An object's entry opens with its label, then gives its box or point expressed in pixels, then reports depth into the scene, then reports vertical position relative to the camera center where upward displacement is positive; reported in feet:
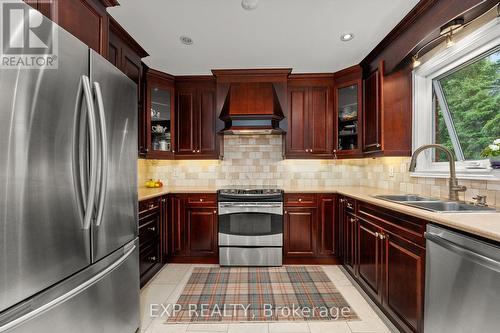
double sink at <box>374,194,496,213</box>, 5.25 -0.88
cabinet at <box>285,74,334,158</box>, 11.04 +2.47
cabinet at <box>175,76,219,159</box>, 11.26 +2.44
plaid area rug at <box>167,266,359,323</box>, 6.72 -4.01
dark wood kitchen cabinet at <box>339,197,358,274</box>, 8.39 -2.29
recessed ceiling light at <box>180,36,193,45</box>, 7.91 +4.27
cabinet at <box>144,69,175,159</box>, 10.36 +2.37
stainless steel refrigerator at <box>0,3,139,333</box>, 2.86 -0.37
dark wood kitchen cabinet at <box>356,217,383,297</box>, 6.55 -2.52
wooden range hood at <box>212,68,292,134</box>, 10.32 +3.00
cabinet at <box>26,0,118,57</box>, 4.46 +3.10
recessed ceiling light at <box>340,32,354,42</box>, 7.77 +4.29
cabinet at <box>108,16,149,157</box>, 7.38 +3.73
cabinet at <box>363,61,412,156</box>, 8.28 +1.95
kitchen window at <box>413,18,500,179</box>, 5.92 +1.91
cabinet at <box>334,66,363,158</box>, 10.11 +2.43
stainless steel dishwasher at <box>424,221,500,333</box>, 3.42 -1.83
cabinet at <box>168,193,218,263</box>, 10.11 -2.29
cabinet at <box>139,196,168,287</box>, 8.02 -2.44
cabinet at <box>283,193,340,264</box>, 9.90 -2.42
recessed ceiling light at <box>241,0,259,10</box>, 6.15 +4.22
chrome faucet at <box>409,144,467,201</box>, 5.91 -0.31
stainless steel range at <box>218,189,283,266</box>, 9.78 -2.44
